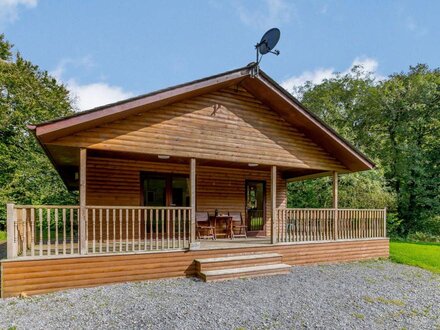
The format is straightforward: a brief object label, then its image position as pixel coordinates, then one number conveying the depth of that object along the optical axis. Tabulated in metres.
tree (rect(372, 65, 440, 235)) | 18.80
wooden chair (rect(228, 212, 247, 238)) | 10.29
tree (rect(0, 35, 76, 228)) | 19.06
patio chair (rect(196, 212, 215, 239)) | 9.50
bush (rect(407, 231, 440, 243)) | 17.16
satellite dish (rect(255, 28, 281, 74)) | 7.47
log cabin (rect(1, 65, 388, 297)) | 6.09
